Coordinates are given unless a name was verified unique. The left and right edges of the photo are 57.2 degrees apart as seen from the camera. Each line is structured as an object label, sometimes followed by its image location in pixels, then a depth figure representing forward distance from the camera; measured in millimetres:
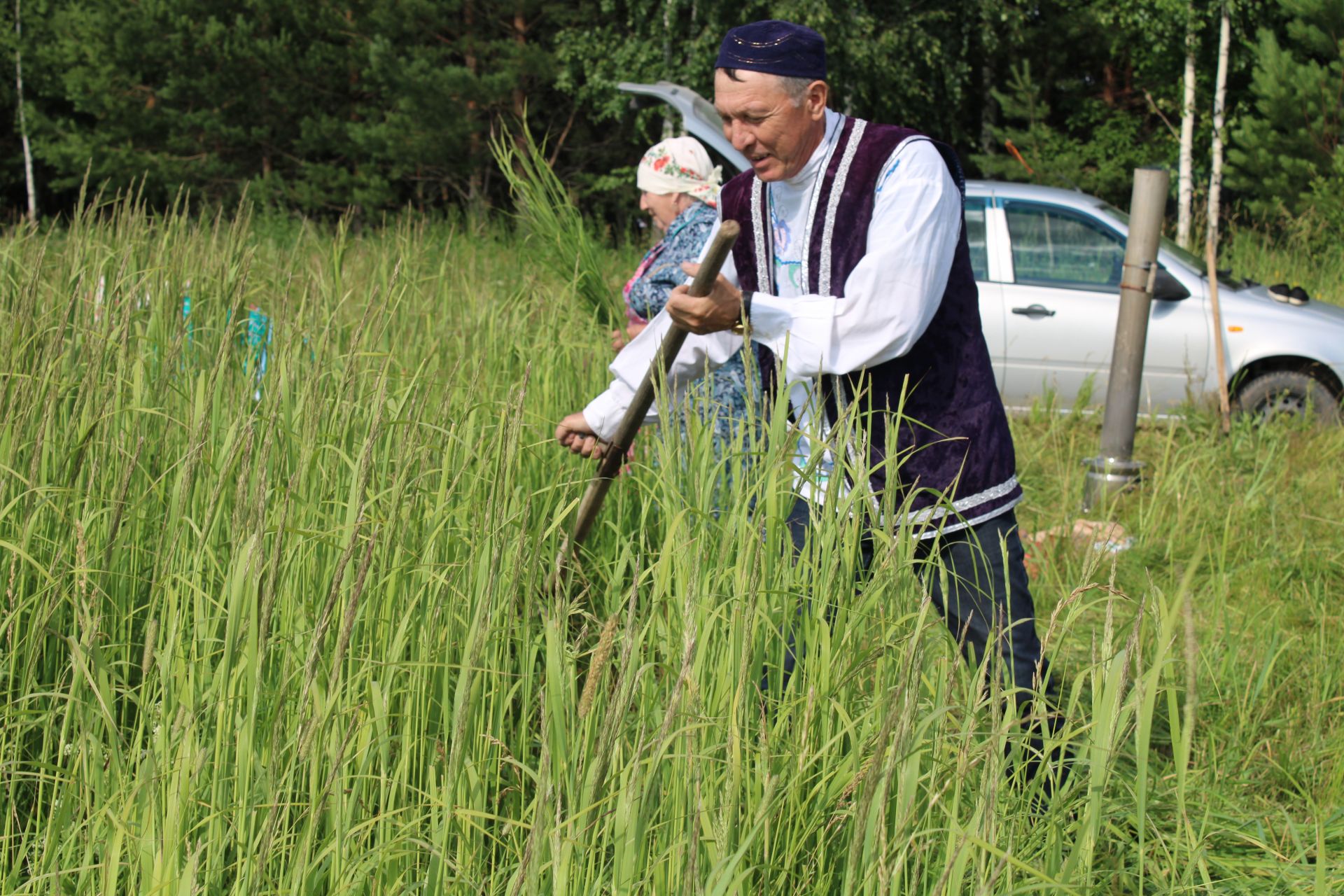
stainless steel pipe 4996
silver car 6801
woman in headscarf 3354
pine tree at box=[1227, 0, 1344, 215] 14039
